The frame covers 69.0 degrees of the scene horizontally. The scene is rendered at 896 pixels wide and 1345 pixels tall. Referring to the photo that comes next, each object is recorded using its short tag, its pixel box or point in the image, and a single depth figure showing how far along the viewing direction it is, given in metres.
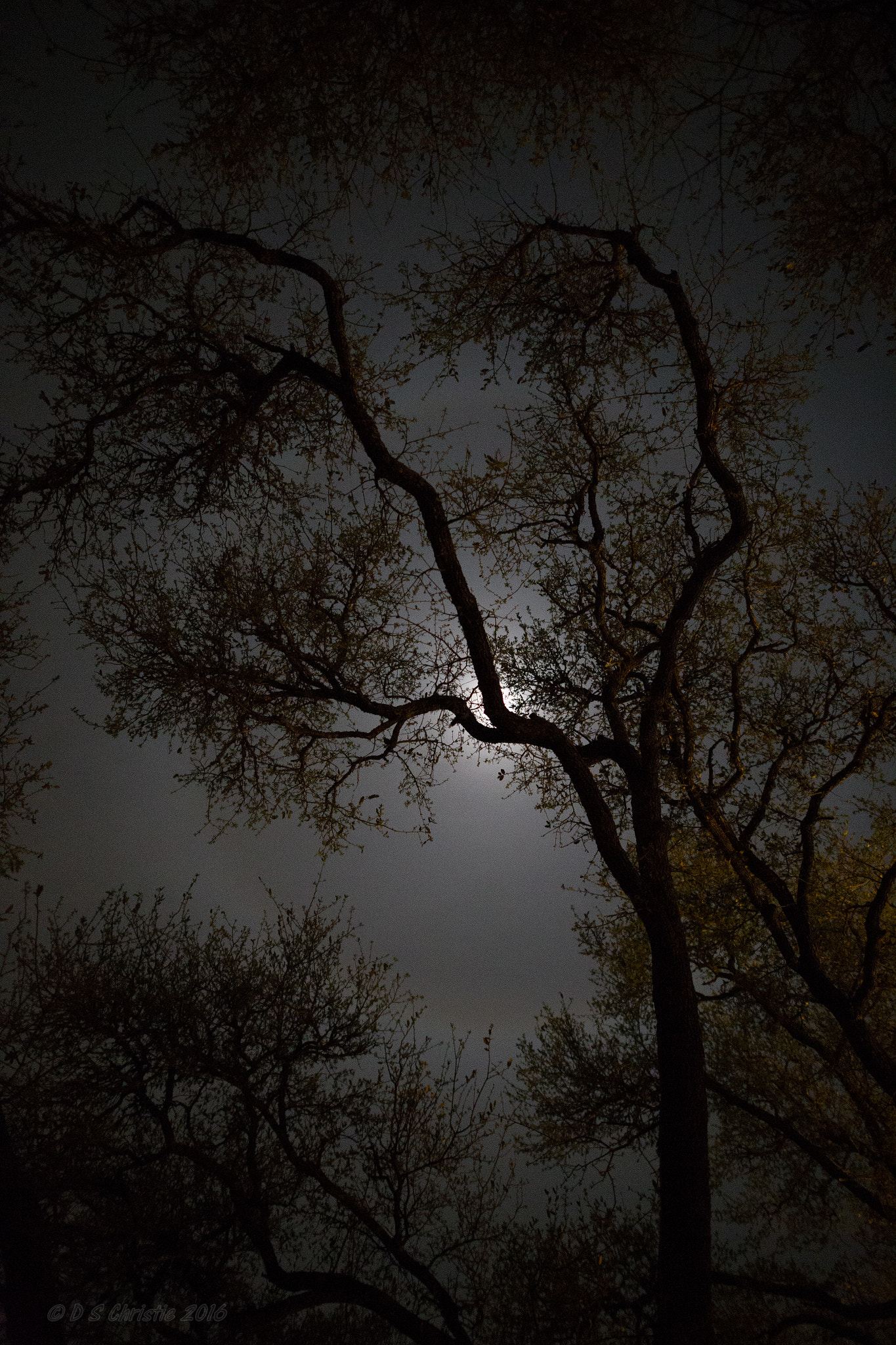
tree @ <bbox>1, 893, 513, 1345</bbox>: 6.62
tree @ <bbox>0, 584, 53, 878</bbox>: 6.60
